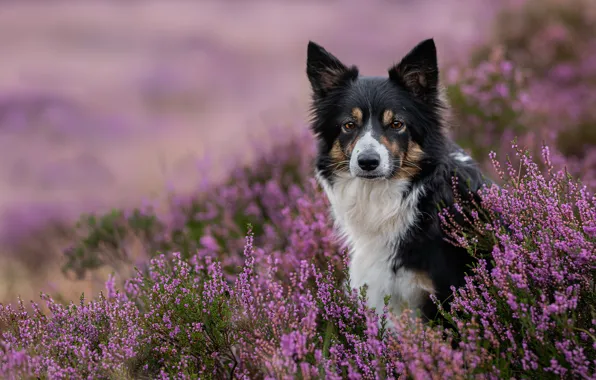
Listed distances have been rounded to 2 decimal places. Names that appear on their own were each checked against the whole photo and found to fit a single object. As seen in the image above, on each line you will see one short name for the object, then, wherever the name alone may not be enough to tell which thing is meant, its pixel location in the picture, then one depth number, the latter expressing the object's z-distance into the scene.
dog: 7.56
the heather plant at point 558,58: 17.25
